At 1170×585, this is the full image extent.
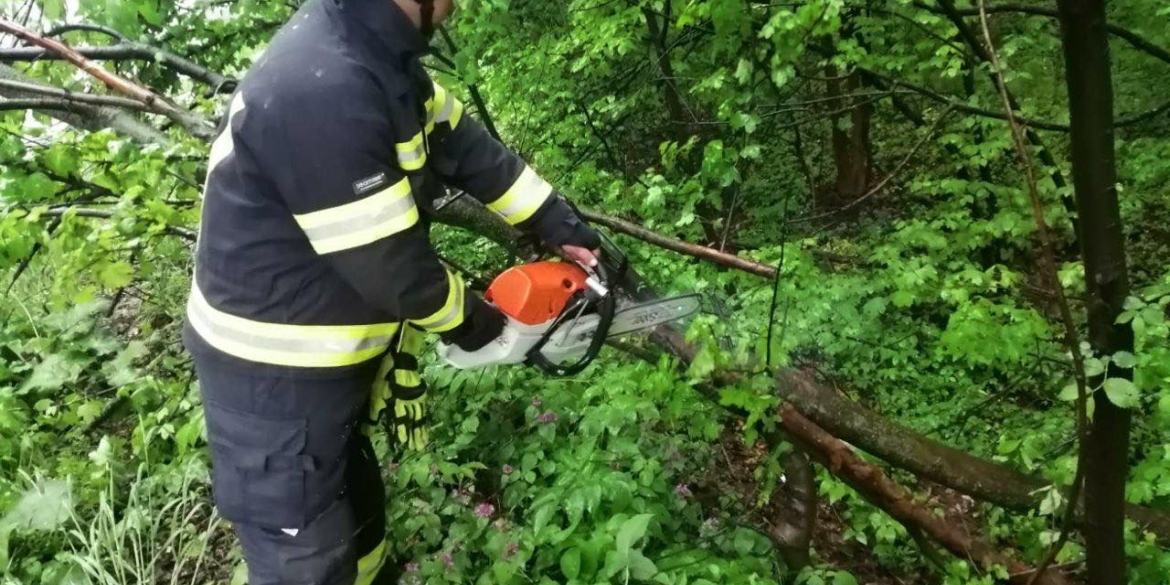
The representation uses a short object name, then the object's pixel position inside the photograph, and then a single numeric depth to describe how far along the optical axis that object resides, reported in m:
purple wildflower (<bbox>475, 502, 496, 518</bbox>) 2.48
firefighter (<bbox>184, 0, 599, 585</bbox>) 1.47
